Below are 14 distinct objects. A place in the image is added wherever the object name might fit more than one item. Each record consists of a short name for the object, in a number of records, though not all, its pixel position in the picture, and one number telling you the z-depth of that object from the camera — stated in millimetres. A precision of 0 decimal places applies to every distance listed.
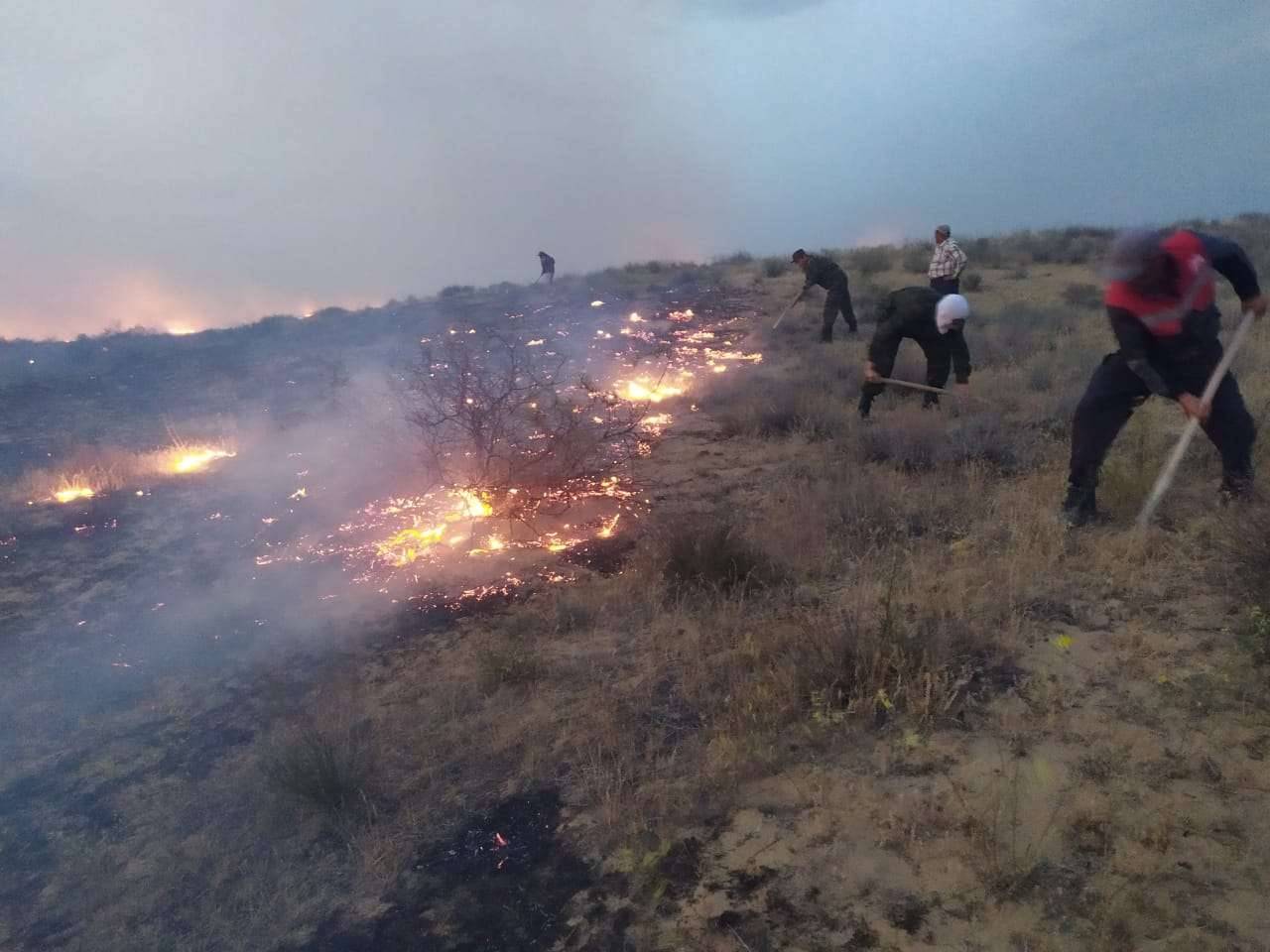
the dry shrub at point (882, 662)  3156
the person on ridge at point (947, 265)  10305
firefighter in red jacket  4000
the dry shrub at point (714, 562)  4422
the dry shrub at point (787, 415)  7473
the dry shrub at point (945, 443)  5746
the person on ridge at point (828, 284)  11484
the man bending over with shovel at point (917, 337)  7254
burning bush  6578
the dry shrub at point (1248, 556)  3297
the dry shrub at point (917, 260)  18297
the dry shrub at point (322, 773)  3295
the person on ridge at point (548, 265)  22031
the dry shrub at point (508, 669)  3990
